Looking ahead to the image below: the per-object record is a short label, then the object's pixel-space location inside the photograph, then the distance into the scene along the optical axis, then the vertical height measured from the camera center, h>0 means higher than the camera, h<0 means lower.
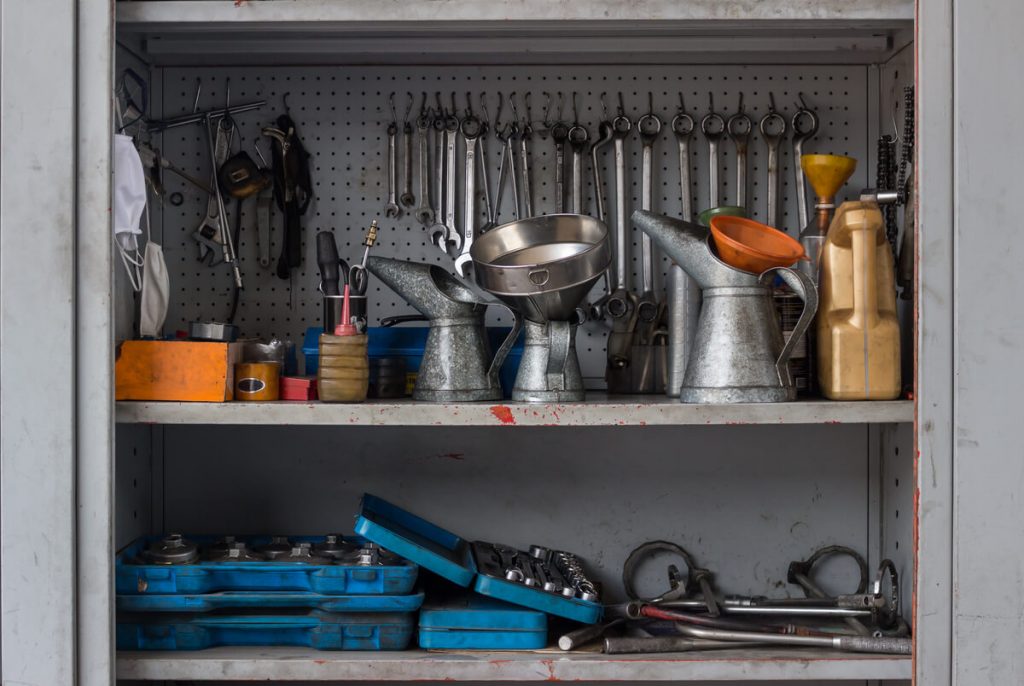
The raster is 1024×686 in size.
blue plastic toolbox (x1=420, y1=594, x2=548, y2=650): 1.38 -0.45
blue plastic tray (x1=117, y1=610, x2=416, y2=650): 1.36 -0.44
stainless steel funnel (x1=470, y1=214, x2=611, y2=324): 1.29 +0.11
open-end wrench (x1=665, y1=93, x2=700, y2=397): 1.49 +0.02
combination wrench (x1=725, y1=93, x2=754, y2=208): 1.67 +0.36
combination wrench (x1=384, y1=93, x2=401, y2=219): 1.69 +0.29
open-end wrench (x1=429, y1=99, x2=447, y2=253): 1.67 +0.27
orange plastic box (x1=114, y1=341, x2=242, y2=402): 1.32 -0.05
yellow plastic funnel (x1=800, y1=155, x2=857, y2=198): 1.50 +0.27
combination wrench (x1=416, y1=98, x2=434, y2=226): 1.68 +0.31
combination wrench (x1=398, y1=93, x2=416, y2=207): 1.68 +0.31
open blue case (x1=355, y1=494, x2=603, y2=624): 1.35 -0.37
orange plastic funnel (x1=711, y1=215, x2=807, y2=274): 1.31 +0.13
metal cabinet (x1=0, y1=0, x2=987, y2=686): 1.24 +0.00
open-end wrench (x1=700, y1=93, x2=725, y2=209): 1.67 +0.37
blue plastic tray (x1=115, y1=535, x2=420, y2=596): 1.36 -0.37
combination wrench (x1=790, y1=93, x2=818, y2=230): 1.67 +0.36
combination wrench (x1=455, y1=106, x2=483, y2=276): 1.67 +0.29
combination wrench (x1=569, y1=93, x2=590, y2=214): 1.67 +0.33
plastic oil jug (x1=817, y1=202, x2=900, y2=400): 1.33 +0.03
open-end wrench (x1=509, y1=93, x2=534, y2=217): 1.67 +0.33
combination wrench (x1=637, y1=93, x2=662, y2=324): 1.67 +0.28
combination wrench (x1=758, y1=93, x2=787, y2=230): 1.66 +0.35
